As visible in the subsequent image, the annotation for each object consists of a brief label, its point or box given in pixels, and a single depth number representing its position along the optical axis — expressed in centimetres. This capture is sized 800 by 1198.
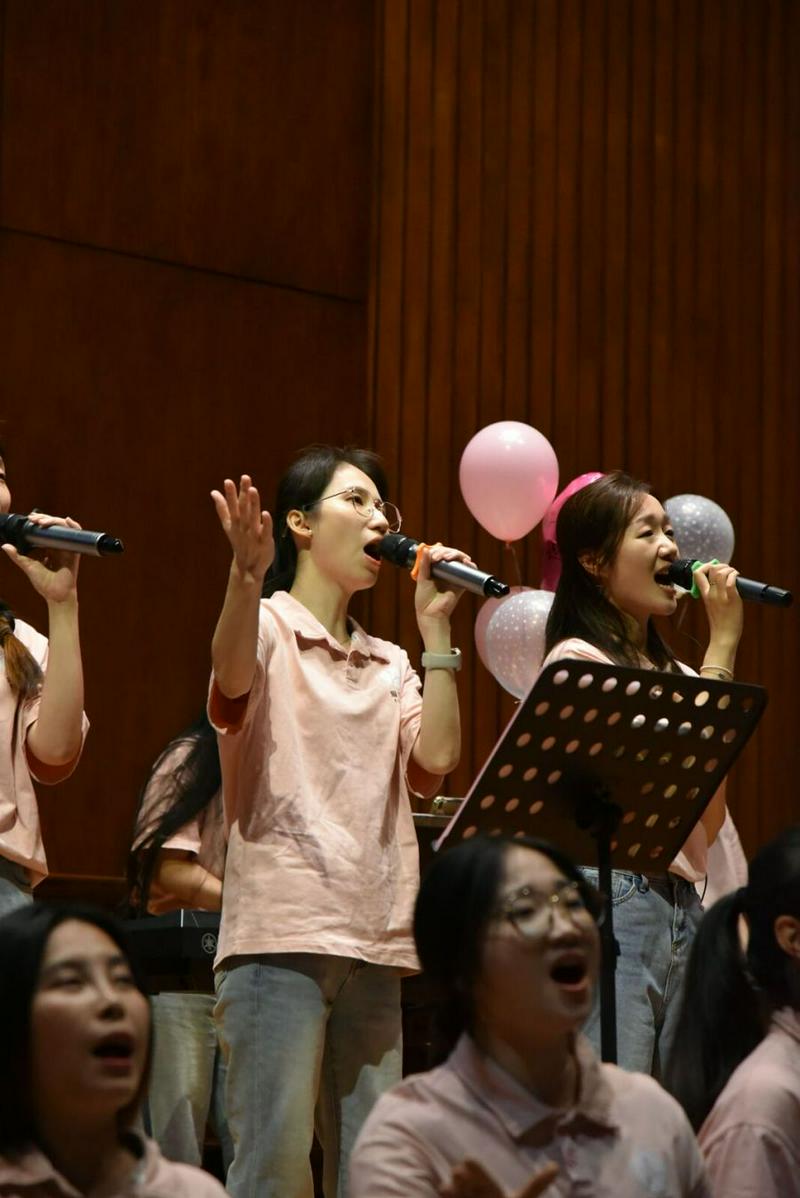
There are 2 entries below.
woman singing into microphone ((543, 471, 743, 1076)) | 558
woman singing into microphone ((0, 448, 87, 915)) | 546
